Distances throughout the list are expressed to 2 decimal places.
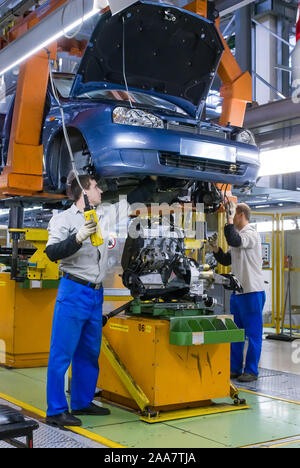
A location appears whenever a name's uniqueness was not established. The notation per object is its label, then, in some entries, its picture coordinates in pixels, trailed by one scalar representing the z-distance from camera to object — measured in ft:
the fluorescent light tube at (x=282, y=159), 23.44
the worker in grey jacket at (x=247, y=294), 17.81
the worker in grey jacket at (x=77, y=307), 12.38
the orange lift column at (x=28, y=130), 16.83
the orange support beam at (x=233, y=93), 18.86
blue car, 13.57
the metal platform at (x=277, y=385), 16.46
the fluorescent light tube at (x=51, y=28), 13.66
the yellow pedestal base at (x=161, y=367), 13.30
